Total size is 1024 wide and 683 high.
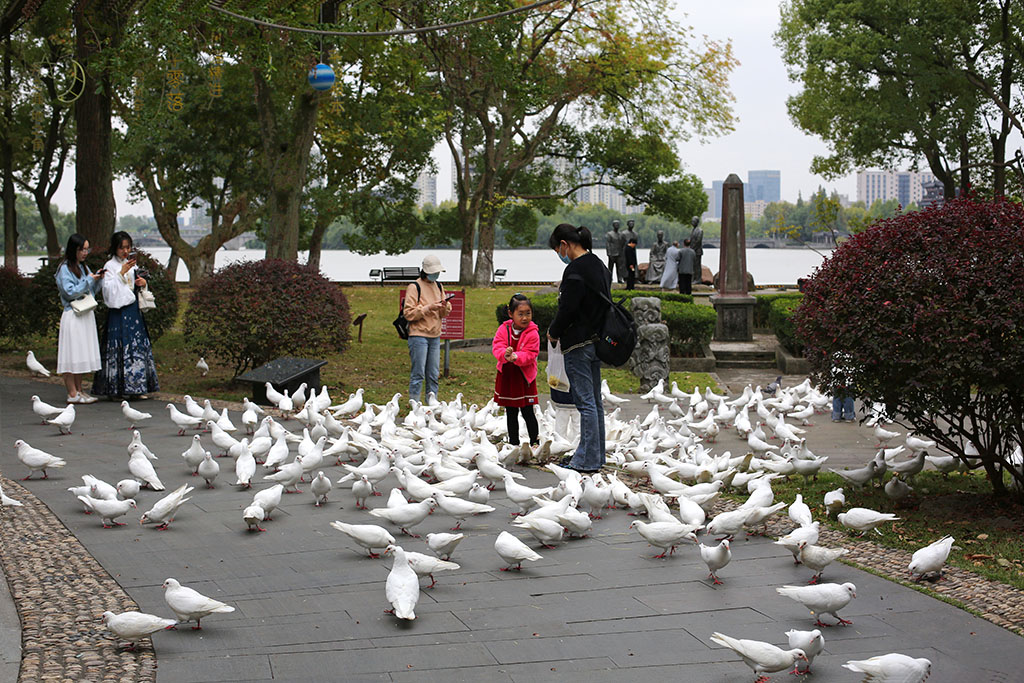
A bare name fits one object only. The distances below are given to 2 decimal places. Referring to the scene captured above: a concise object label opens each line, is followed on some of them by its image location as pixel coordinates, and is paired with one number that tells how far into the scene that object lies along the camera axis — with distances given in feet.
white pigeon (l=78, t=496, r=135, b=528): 20.74
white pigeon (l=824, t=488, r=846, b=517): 22.49
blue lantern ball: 41.88
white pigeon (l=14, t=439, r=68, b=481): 24.97
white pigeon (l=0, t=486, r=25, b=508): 21.25
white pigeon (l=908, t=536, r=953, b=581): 17.47
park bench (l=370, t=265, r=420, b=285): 126.93
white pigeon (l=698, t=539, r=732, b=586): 17.33
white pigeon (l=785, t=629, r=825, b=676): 13.71
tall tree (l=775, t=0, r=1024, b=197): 88.79
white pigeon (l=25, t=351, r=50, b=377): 43.52
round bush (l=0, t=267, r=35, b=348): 53.72
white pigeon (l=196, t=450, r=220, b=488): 24.67
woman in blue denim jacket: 35.53
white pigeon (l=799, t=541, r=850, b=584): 17.34
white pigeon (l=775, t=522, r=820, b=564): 18.38
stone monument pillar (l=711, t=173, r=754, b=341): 62.03
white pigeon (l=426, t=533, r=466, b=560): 17.99
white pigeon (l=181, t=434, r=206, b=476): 25.31
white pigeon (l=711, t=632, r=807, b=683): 13.30
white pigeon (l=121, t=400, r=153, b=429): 32.42
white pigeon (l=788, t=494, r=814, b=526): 19.71
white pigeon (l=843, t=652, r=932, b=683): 12.68
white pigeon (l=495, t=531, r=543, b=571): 18.02
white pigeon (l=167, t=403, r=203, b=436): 31.24
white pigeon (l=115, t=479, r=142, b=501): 21.94
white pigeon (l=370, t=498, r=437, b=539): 20.13
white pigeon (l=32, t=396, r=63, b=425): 32.04
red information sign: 44.34
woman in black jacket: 24.43
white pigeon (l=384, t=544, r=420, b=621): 15.38
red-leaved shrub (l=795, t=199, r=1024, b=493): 20.34
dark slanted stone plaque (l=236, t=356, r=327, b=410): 37.96
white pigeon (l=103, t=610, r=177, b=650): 14.03
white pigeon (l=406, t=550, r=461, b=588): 17.03
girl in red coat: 27.12
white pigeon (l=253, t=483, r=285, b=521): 21.12
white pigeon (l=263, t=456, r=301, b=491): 23.57
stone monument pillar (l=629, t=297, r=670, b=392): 46.37
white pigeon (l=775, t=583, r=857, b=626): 15.14
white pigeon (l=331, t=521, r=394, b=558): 18.67
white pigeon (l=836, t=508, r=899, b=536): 20.10
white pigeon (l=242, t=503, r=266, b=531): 20.53
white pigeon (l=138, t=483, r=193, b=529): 20.70
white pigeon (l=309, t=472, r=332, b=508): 22.94
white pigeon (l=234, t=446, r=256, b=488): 24.53
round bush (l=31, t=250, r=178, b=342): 47.44
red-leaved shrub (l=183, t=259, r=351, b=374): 41.52
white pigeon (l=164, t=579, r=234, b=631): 14.90
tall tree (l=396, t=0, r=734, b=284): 92.07
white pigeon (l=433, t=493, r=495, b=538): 20.90
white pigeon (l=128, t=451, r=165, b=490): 23.99
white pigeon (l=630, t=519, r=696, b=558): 18.89
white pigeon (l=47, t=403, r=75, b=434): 31.22
